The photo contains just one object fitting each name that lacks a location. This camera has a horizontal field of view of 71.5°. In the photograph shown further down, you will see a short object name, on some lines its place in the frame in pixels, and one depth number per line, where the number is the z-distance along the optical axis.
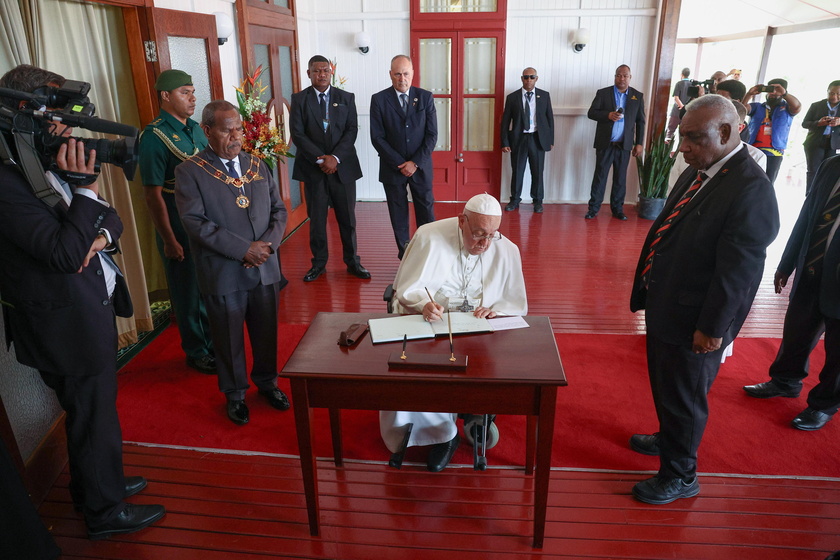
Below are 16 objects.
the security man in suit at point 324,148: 5.01
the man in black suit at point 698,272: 2.15
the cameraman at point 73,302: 1.91
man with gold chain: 2.80
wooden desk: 2.09
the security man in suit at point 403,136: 5.20
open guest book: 2.36
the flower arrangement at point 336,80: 7.54
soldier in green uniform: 3.37
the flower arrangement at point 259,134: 4.48
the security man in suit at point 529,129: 7.28
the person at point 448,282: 2.81
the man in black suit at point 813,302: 2.93
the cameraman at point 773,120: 6.46
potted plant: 7.05
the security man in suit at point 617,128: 7.01
